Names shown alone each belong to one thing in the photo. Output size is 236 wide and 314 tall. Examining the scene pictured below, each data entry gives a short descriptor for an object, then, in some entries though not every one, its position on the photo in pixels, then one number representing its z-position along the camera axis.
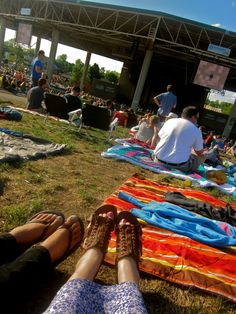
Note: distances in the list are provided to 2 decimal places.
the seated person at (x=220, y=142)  14.97
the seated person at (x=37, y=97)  8.30
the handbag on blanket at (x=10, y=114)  7.11
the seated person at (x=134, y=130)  8.70
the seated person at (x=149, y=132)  7.66
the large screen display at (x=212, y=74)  16.88
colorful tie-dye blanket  5.41
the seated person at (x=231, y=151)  14.26
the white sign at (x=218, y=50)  15.49
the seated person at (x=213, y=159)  7.91
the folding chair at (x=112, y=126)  7.62
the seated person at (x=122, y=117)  12.38
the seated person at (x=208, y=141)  12.21
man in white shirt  5.29
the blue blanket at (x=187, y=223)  2.85
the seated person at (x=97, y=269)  1.37
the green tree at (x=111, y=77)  47.59
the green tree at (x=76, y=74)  41.28
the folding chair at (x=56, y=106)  7.80
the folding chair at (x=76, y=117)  7.70
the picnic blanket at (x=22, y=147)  4.27
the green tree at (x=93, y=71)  36.41
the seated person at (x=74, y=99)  8.08
